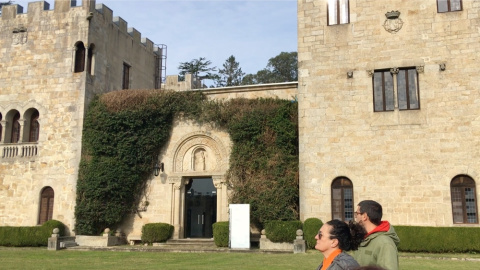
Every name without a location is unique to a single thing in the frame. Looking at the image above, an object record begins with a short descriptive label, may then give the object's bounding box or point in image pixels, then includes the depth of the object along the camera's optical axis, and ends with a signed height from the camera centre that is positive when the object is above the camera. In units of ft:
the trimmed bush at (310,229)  56.65 -1.55
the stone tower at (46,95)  70.08 +17.11
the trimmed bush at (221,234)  60.49 -2.34
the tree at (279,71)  173.58 +50.38
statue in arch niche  70.33 +7.78
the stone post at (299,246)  54.39 -3.31
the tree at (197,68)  172.85 +50.58
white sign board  58.03 -1.28
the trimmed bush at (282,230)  56.85 -1.68
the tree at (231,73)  177.05 +50.67
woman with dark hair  12.89 -0.70
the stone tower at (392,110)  56.70 +12.57
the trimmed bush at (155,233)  65.51 -2.45
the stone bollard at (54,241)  61.16 -3.38
